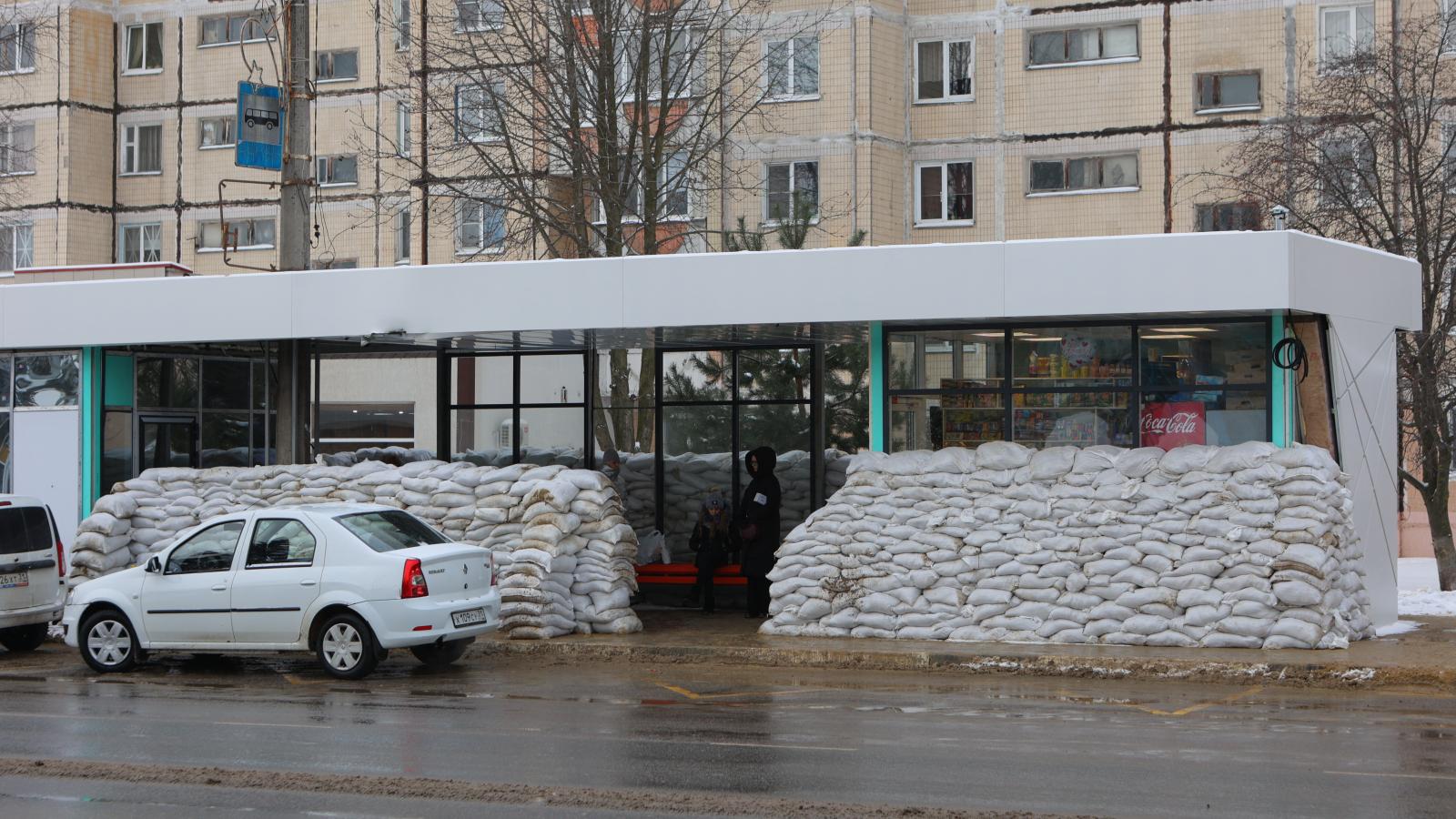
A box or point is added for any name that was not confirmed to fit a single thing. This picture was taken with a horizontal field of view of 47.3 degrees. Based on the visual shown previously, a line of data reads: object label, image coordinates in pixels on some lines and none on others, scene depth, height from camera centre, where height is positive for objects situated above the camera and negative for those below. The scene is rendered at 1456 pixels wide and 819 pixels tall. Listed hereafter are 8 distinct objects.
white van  17.14 -1.37
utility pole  20.38 +2.74
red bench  19.38 -1.60
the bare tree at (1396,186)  21.59 +3.38
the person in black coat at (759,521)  18.08 -0.90
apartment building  33.66 +6.71
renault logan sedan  14.49 -1.38
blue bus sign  21.39 +4.05
